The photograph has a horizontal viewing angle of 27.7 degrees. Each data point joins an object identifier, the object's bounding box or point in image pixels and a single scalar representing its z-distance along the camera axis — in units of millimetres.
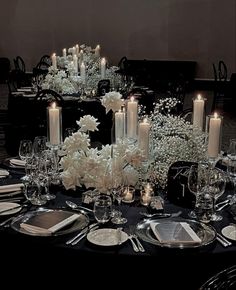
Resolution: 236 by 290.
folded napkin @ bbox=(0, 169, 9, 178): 2619
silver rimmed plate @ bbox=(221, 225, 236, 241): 1902
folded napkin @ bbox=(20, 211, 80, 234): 1948
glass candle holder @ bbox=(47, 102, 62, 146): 2467
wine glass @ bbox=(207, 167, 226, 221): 2117
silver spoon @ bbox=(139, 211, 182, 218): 2109
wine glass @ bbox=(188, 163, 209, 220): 2129
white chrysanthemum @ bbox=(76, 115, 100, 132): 2461
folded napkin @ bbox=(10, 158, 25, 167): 2790
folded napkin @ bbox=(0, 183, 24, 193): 2363
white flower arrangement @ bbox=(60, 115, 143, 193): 2219
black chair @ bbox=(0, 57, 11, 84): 12464
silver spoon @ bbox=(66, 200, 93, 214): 2156
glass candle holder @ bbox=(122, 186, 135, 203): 2244
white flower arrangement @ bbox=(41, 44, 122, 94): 5828
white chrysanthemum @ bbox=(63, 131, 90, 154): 2332
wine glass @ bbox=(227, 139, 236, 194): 2293
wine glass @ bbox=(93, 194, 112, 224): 1985
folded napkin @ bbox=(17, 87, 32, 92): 6094
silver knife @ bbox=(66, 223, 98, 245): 1873
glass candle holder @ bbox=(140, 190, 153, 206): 2234
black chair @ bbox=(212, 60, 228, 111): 8922
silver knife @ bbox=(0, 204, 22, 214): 2132
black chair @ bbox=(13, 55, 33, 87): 7013
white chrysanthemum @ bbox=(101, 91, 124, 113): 2418
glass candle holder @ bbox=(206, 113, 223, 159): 2197
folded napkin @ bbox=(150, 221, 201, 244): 1858
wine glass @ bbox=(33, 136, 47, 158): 2621
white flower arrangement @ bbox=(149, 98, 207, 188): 2442
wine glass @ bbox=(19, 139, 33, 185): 2602
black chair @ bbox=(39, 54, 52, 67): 9906
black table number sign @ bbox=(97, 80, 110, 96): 5750
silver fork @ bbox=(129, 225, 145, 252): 1814
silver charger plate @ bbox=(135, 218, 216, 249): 1837
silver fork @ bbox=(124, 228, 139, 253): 1807
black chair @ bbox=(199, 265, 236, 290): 1439
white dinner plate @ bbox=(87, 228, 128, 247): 1845
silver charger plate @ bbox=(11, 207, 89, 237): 1936
